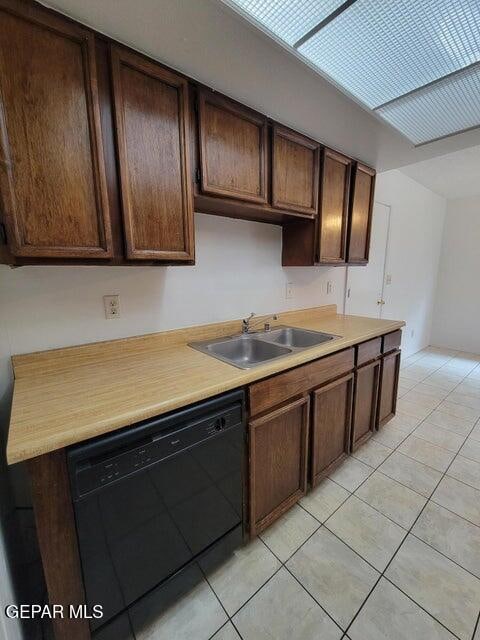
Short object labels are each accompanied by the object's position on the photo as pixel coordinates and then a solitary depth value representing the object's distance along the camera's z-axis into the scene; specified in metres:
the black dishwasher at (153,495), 0.80
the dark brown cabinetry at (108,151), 0.85
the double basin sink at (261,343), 1.61
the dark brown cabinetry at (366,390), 1.82
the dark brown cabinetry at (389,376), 2.06
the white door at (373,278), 2.86
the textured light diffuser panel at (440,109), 1.27
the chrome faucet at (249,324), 1.84
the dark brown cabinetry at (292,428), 1.25
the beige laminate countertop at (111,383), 0.76
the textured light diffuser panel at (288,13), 0.87
